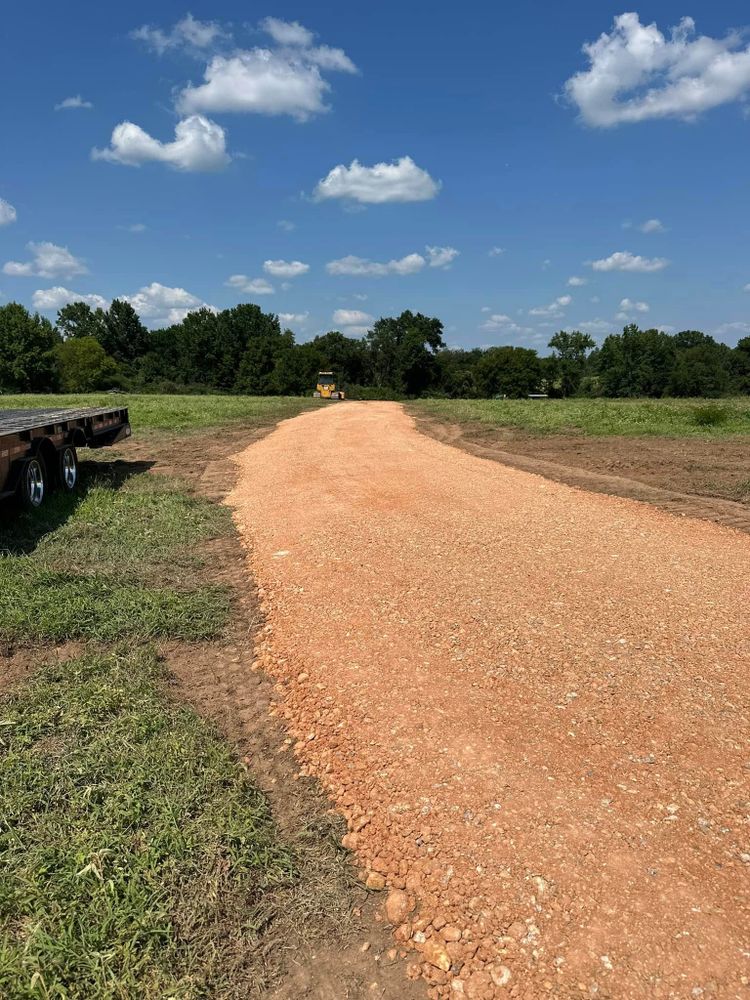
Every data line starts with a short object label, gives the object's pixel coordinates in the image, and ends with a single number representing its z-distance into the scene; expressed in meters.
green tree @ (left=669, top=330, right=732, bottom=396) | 77.38
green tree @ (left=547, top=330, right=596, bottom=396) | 112.50
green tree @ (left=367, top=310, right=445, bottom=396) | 92.38
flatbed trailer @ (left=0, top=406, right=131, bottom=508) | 8.59
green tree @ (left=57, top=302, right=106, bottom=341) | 104.00
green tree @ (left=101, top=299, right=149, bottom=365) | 104.00
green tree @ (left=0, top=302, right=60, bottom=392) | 70.04
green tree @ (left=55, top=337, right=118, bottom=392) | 80.88
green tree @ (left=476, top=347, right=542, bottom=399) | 87.12
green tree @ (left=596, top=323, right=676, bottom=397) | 84.94
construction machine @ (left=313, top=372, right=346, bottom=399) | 51.34
